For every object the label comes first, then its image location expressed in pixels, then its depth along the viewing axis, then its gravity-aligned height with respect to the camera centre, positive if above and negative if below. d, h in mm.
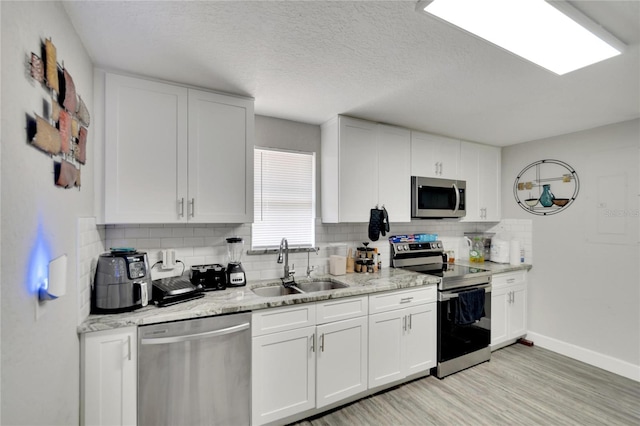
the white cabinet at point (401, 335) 2412 -1060
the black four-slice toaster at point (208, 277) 2174 -486
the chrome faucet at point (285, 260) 2570 -415
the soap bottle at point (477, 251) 3695 -489
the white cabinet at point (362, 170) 2705 +419
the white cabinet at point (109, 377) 1546 -893
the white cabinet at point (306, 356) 1970 -1045
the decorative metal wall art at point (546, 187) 3246 +314
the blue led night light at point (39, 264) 1001 -187
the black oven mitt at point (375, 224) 2797 -104
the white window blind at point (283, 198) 2697 +140
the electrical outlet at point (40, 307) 1042 -351
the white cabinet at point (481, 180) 3564 +428
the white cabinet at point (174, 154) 1854 +405
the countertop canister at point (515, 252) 3559 -478
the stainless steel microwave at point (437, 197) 3107 +176
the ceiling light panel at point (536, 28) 1256 +891
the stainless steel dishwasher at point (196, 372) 1655 -959
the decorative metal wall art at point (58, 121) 1057 +401
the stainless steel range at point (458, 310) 2748 -946
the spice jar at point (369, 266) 2936 -532
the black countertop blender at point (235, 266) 2301 -422
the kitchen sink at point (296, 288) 2451 -657
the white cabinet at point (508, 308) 3221 -1084
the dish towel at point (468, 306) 2793 -914
